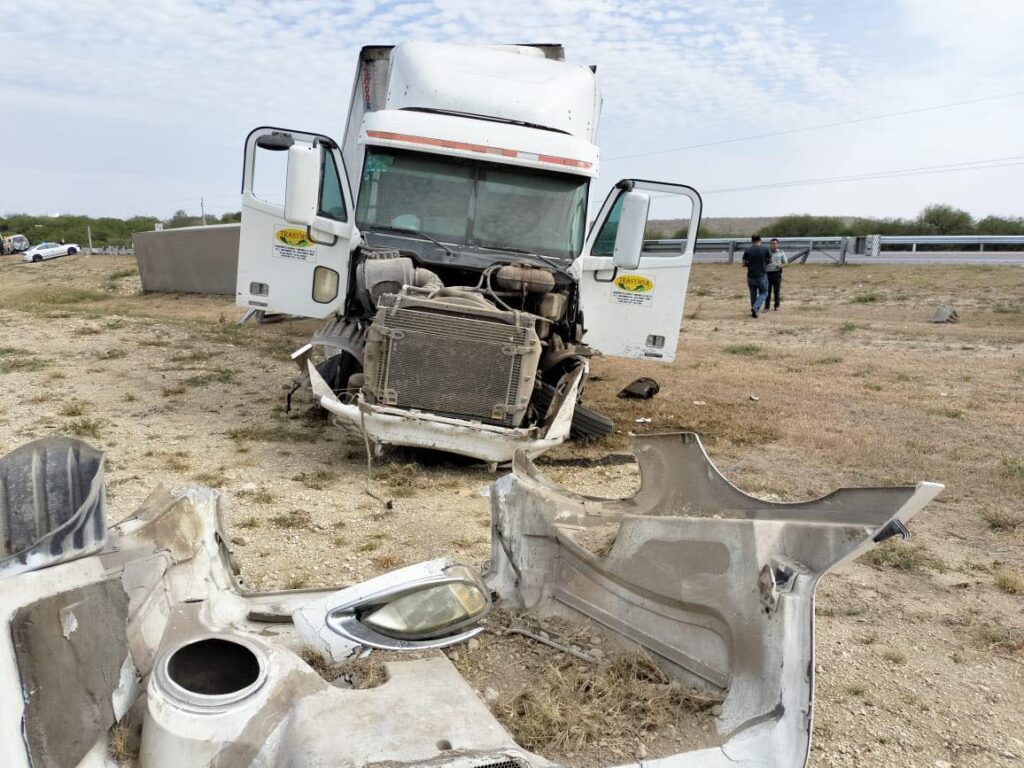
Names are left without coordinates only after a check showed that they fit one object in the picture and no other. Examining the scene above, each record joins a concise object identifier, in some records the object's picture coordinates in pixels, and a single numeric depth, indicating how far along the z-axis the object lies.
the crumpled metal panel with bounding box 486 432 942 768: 2.08
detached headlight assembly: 2.42
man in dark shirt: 17.22
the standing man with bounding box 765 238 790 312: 18.02
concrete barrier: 18.72
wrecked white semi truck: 6.08
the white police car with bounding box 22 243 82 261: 38.01
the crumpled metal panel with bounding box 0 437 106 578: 2.03
